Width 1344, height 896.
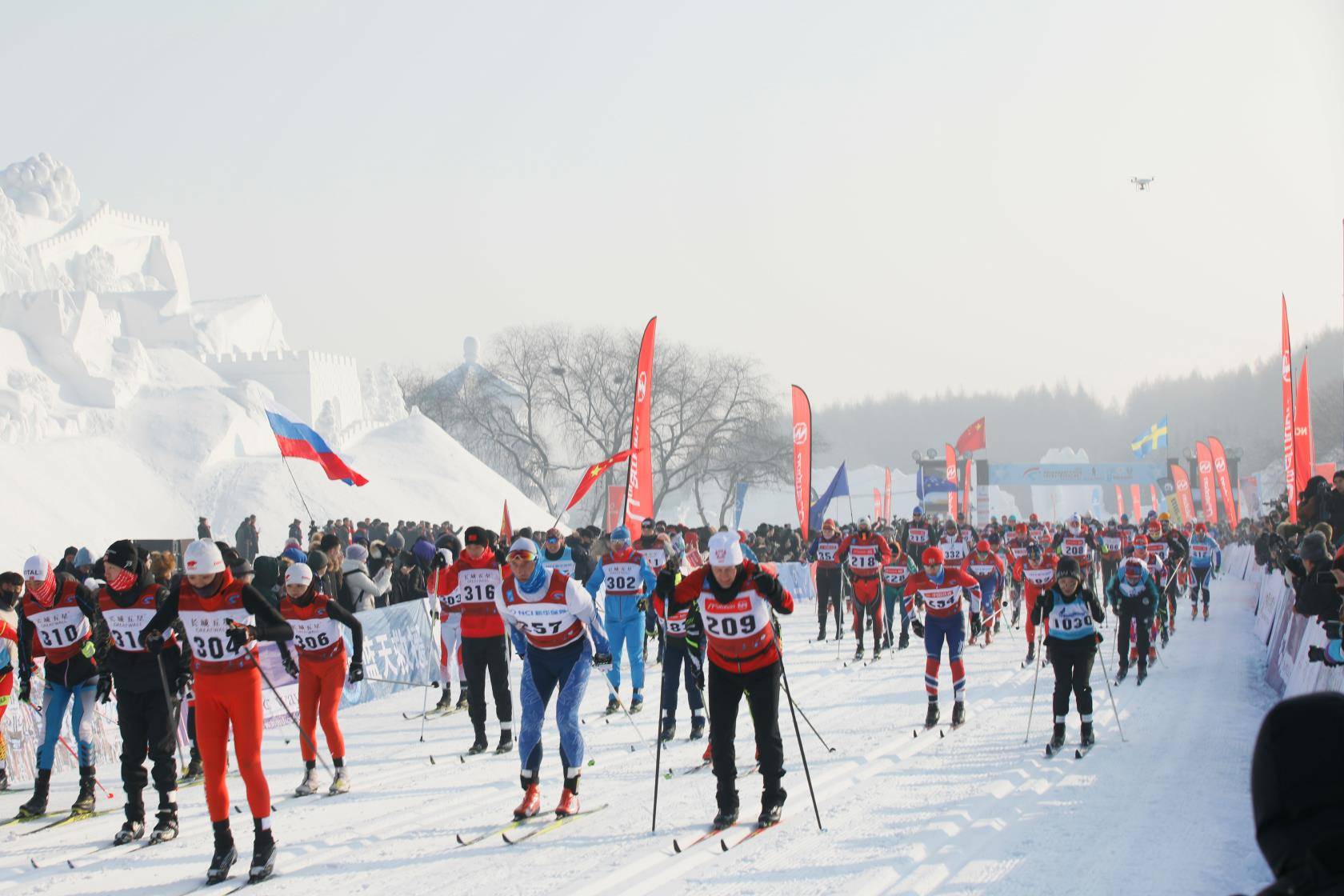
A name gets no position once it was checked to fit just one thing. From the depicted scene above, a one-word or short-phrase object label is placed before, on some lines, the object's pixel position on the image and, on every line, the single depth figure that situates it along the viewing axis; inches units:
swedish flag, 2780.5
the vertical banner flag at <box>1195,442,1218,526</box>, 1743.4
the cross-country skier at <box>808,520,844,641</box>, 810.2
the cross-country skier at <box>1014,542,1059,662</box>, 688.4
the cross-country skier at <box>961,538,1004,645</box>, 757.3
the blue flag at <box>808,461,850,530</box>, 1189.1
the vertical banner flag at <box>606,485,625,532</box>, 1283.2
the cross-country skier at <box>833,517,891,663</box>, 700.7
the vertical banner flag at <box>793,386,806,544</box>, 1069.8
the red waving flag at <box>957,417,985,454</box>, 2299.5
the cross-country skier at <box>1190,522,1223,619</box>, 968.3
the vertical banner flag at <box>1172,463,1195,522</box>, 2108.8
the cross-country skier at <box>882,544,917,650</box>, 732.0
